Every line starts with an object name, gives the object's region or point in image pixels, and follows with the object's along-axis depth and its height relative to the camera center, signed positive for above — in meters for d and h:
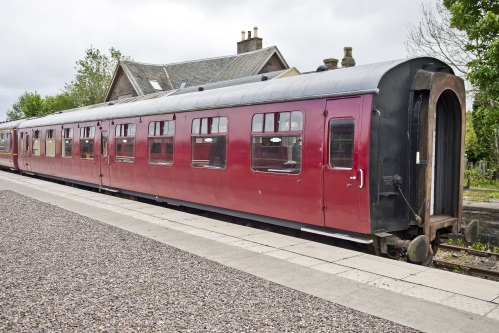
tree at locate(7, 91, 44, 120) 73.75 +7.26
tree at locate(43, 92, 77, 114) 52.85 +6.56
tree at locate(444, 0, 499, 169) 9.48 +2.71
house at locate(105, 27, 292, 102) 29.58 +5.82
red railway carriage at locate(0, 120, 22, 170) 22.75 +0.24
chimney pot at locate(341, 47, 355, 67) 16.85 +3.59
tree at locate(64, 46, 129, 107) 50.22 +7.60
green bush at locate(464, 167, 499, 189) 21.80 -1.25
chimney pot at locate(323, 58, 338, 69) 14.32 +2.98
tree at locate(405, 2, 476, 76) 19.36 +5.27
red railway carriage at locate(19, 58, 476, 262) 6.17 +0.02
